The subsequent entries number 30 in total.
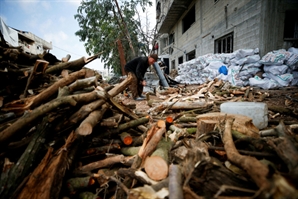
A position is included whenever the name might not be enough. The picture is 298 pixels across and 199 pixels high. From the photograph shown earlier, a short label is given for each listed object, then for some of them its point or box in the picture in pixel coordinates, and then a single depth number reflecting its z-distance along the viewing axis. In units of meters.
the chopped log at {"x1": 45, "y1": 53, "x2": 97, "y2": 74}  2.99
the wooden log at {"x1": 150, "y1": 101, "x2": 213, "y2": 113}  3.93
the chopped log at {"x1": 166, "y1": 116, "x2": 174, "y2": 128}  2.40
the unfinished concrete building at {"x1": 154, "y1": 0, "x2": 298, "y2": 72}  5.71
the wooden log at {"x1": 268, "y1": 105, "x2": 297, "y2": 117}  3.16
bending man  5.69
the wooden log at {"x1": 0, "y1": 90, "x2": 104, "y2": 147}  1.55
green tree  12.29
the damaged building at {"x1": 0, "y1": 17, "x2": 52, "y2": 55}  16.44
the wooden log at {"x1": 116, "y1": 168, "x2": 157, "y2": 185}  1.32
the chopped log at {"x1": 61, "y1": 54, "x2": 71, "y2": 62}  3.72
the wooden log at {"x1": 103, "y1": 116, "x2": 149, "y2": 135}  2.06
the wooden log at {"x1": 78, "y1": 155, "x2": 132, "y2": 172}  1.68
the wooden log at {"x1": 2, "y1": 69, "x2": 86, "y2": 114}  1.87
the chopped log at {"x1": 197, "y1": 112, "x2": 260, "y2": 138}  1.91
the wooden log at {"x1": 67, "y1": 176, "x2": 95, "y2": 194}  1.51
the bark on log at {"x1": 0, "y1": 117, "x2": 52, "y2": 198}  1.31
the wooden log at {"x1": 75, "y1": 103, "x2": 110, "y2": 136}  1.55
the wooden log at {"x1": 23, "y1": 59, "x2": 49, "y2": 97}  2.44
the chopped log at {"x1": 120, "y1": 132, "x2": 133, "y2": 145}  1.97
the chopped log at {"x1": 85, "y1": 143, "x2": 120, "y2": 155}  1.85
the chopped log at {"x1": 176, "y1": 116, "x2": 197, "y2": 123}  2.99
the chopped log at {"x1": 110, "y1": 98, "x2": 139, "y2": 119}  2.08
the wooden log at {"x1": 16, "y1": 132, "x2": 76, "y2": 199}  1.33
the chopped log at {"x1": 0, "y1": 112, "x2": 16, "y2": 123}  1.84
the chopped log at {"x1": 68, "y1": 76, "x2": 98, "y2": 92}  2.09
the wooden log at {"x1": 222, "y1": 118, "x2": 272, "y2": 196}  0.84
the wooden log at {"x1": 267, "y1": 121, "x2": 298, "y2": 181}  1.06
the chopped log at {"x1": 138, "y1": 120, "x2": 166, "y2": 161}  1.61
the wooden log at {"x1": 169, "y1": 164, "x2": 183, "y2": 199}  1.07
